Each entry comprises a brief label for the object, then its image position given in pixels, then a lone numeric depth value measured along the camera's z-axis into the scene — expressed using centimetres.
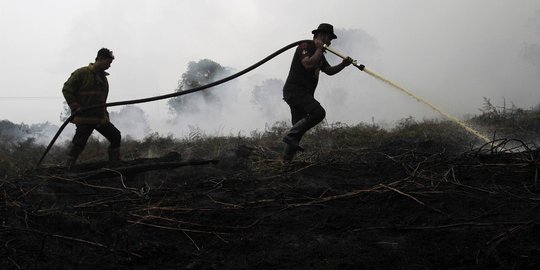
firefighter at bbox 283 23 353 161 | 504
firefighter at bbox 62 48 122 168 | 567
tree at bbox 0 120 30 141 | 1362
